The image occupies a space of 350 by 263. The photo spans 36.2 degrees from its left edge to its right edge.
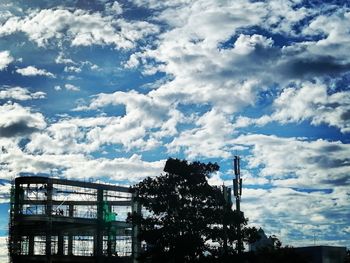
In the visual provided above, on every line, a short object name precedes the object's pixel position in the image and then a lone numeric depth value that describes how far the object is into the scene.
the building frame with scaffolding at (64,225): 80.38
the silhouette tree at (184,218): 45.06
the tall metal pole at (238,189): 46.91
